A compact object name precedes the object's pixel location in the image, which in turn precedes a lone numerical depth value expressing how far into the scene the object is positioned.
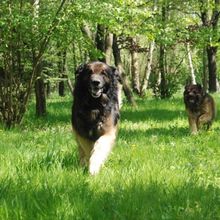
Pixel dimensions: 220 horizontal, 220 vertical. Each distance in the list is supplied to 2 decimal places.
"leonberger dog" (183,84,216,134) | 11.16
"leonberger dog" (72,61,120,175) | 6.24
